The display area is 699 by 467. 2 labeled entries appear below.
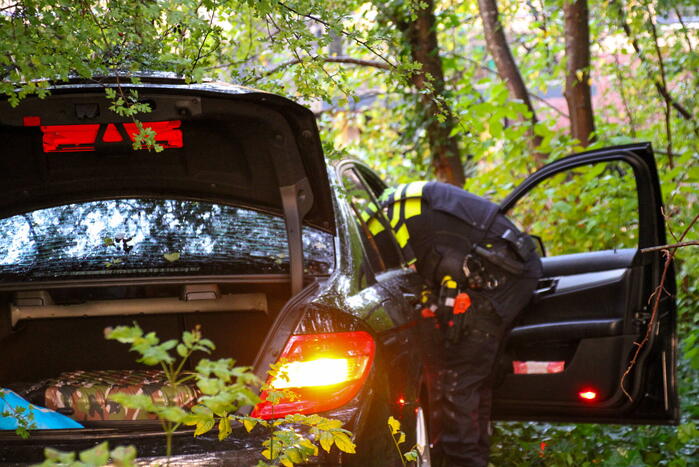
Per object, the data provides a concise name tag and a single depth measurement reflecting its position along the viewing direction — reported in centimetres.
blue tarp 519
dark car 512
